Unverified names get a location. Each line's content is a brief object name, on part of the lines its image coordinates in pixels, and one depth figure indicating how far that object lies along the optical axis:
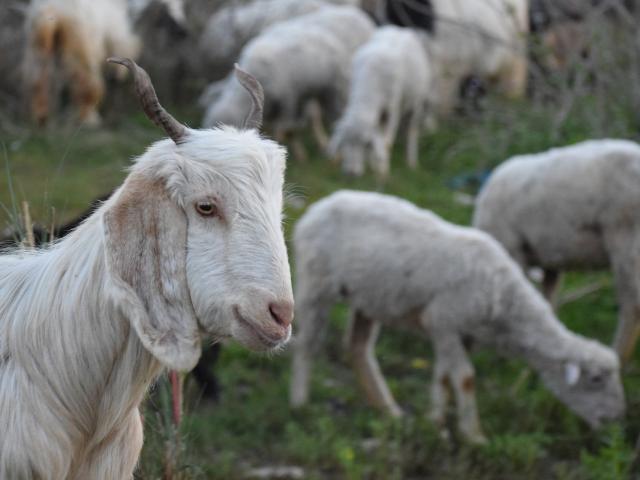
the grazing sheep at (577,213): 15.58
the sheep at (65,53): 25.41
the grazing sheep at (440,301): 14.18
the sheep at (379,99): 24.27
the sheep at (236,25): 29.62
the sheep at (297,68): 25.05
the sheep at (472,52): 30.48
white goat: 5.69
